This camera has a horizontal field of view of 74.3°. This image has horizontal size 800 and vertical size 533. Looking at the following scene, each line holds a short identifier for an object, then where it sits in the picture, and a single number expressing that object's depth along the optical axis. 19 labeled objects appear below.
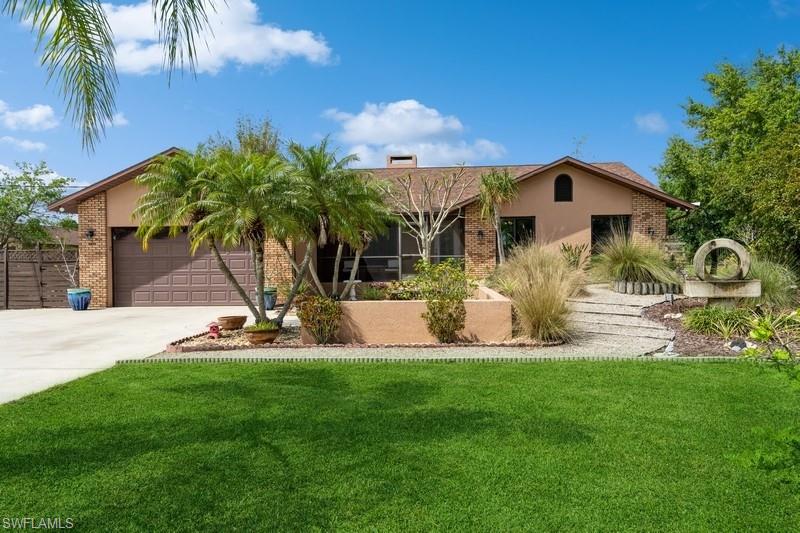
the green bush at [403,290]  11.52
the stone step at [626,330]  9.77
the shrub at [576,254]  16.25
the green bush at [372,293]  11.86
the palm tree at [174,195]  10.17
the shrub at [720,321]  9.51
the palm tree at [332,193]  10.00
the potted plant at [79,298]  16.34
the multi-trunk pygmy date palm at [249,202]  9.13
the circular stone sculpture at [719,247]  10.14
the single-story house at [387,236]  17.20
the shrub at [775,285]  10.51
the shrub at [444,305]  9.30
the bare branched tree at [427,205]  17.47
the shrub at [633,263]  13.34
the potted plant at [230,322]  10.93
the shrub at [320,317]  9.35
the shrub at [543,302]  9.25
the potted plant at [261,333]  9.69
